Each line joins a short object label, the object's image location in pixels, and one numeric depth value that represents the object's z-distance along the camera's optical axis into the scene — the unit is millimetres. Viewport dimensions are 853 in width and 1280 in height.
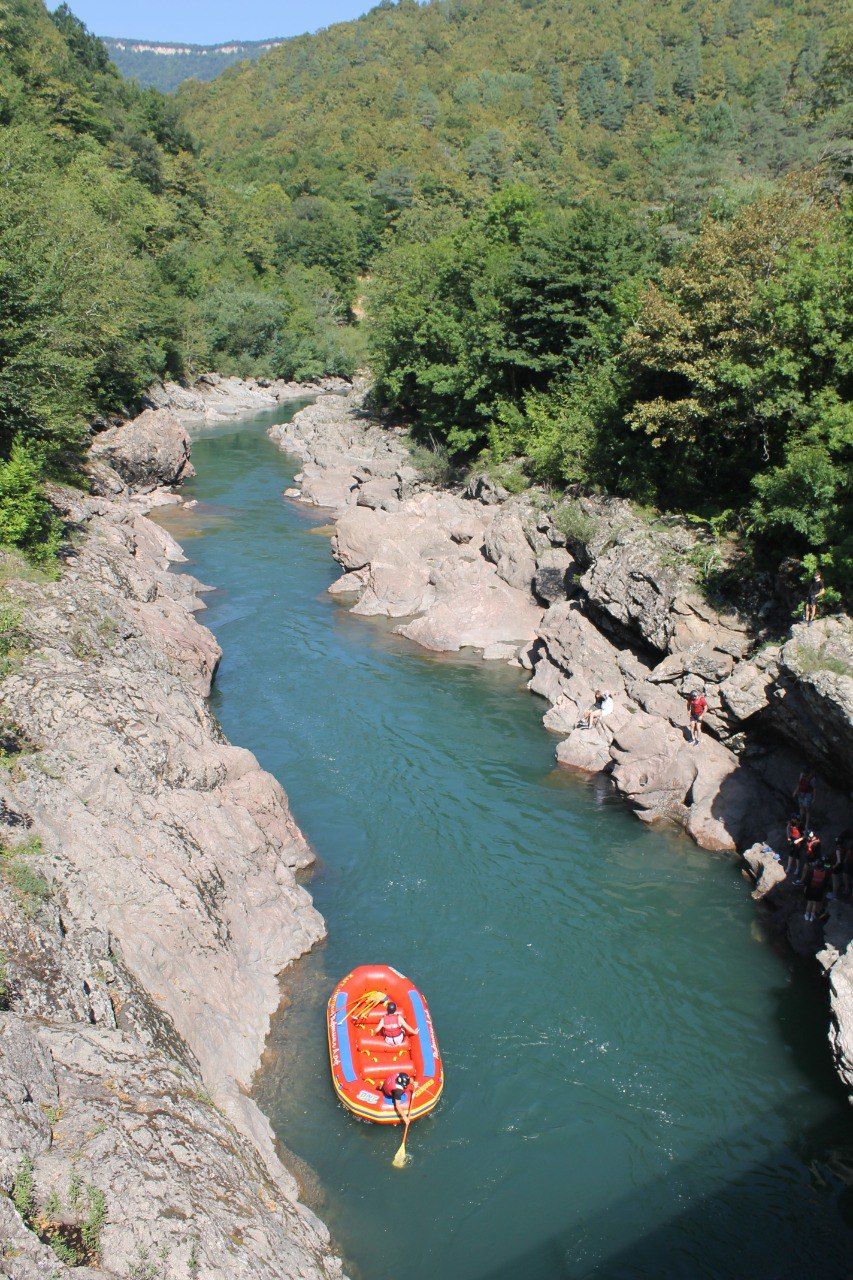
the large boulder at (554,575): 25422
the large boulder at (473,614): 24703
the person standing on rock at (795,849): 14617
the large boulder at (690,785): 16391
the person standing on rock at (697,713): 18172
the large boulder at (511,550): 26484
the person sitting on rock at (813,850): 14047
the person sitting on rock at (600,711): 19531
